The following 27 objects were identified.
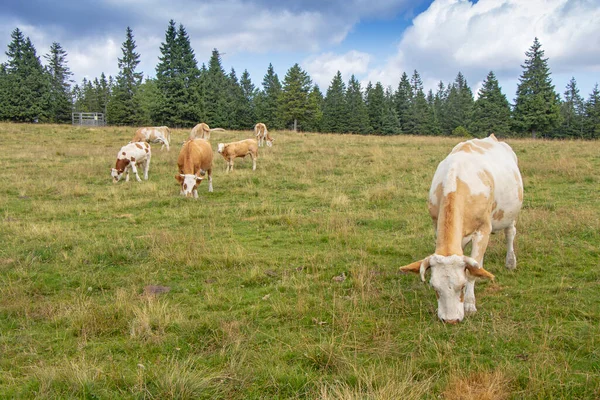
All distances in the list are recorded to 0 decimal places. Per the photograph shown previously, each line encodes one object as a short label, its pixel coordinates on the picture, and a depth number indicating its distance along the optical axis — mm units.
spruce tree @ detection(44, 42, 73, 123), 55016
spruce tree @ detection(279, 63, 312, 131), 61203
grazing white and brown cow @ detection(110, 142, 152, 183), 16359
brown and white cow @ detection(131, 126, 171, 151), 26123
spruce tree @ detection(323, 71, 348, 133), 71125
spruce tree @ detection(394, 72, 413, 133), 74438
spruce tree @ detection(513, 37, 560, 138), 52031
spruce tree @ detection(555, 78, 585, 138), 69750
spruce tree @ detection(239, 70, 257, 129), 67438
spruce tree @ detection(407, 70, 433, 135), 72812
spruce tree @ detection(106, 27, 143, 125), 55156
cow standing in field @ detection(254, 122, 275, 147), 27266
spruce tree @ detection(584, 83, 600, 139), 66175
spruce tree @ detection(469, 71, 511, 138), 60812
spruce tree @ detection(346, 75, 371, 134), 71000
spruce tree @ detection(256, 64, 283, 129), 66631
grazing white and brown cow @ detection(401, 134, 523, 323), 4562
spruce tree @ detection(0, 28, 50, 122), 49950
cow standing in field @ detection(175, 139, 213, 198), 13055
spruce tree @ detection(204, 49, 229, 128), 62188
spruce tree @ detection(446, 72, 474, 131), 73250
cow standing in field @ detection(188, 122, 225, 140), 27052
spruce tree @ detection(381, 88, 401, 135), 70812
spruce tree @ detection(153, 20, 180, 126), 45656
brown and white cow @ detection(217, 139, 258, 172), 19047
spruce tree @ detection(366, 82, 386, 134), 73675
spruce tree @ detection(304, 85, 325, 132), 62569
